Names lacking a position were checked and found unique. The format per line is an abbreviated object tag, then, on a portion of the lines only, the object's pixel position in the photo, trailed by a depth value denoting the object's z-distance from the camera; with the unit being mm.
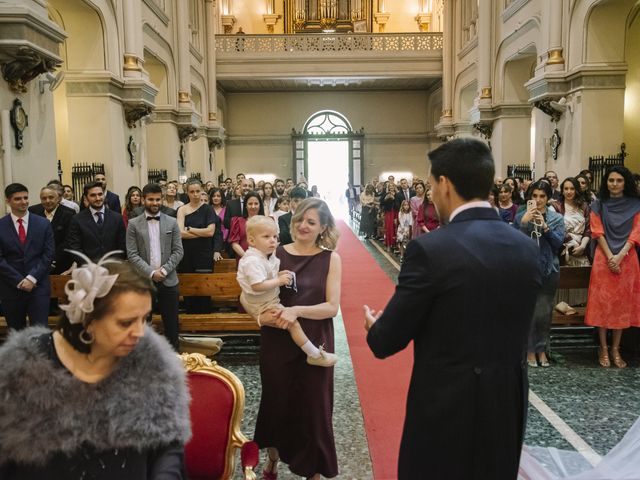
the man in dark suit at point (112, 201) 7879
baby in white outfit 2859
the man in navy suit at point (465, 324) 1779
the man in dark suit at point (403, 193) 13109
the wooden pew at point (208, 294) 5570
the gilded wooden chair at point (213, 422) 2217
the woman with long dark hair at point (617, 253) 5023
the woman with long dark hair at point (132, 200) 7145
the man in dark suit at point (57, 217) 5977
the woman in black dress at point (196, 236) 6121
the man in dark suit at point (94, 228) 5215
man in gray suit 4938
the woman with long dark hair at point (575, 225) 5977
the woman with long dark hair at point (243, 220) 6586
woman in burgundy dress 2916
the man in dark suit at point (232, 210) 7379
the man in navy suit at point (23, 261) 4789
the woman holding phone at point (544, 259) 5070
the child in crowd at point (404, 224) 11711
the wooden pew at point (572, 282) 5562
